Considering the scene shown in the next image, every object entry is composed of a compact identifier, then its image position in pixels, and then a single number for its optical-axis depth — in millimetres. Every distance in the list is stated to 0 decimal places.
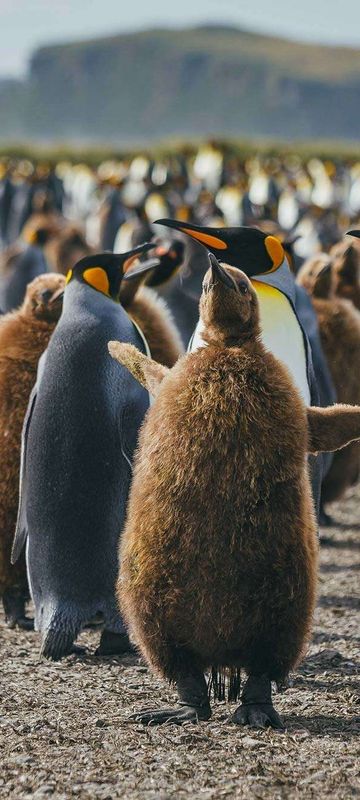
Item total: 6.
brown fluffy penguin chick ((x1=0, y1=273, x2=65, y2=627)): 10055
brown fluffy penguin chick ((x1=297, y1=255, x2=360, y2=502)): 14648
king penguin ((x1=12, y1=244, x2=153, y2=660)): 9312
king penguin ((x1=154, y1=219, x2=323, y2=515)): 9398
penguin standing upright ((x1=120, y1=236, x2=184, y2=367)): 11000
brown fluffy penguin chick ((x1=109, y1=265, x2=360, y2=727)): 7039
